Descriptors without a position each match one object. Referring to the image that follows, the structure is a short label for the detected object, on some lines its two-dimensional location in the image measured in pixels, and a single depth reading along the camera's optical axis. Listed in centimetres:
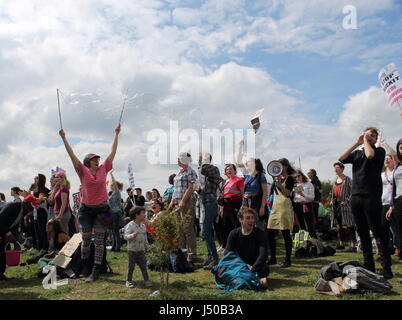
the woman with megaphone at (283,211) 739
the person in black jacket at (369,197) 598
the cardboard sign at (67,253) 725
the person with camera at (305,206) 1037
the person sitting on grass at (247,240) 621
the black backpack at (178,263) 733
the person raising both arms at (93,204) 679
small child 630
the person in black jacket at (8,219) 698
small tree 523
